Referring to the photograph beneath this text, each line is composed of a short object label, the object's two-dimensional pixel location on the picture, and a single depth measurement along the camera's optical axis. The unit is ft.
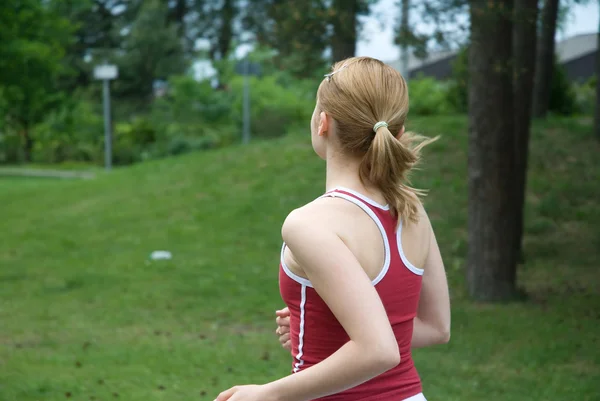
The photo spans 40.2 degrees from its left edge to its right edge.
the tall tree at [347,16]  31.83
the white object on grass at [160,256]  41.04
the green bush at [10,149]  144.56
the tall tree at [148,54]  146.30
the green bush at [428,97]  78.18
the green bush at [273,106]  92.94
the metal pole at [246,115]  73.97
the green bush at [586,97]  84.23
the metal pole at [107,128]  86.21
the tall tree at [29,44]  62.49
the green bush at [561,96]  70.85
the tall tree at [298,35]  33.68
